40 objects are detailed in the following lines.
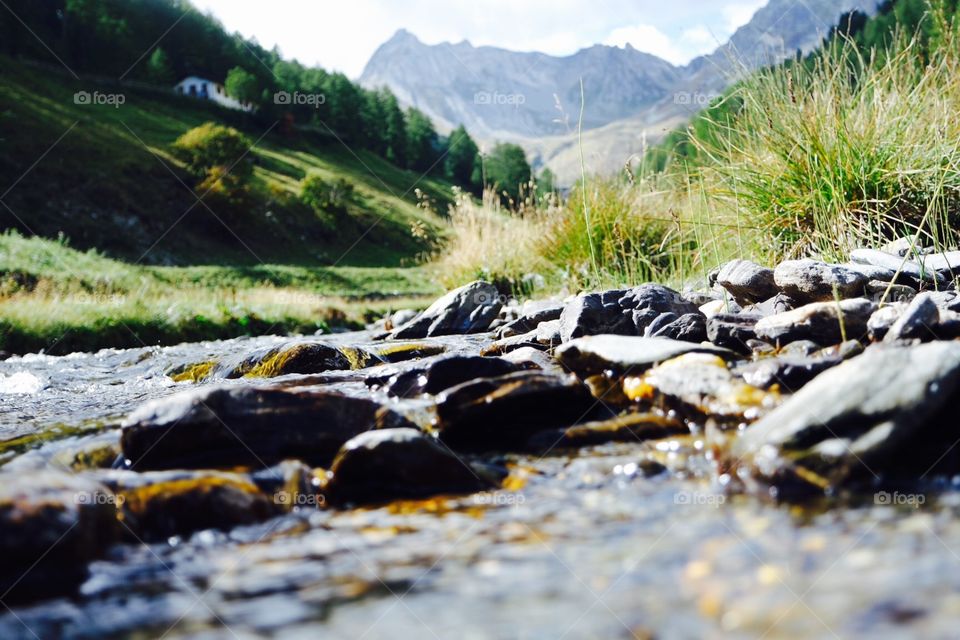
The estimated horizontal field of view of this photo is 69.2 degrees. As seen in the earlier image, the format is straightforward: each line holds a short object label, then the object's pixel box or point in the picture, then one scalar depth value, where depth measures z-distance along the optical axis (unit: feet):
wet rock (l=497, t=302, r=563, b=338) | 19.19
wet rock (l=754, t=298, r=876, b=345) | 11.18
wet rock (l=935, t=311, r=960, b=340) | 9.52
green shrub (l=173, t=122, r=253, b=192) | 126.93
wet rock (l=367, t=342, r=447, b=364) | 17.31
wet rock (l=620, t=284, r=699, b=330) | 15.35
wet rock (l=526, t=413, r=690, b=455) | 8.86
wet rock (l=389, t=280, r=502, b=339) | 24.21
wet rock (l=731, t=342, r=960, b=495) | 6.77
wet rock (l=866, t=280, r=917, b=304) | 13.15
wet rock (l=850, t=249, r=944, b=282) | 13.62
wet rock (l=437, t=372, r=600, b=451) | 9.48
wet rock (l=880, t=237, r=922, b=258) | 15.11
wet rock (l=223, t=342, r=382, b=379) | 16.40
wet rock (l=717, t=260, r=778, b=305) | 14.82
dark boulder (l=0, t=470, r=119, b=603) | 5.72
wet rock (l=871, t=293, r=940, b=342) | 9.55
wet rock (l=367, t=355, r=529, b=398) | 11.19
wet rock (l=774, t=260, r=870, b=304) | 13.21
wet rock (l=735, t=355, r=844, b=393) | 9.31
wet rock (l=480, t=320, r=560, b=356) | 15.71
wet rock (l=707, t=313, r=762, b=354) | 12.30
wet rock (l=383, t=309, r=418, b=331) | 36.16
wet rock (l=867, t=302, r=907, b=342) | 10.41
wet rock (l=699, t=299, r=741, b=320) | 15.53
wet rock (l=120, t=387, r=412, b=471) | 8.86
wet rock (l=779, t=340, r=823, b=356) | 10.84
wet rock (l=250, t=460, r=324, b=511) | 7.60
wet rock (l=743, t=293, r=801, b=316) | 14.26
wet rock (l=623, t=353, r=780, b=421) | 8.89
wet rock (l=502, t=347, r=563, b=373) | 12.62
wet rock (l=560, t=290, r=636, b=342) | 14.99
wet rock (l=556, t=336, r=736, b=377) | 10.57
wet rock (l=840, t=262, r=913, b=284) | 13.55
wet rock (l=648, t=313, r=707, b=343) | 13.05
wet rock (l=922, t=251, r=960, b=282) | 13.61
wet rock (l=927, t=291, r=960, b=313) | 10.67
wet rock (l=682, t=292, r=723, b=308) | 17.44
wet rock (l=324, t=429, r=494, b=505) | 7.84
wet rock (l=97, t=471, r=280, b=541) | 6.84
